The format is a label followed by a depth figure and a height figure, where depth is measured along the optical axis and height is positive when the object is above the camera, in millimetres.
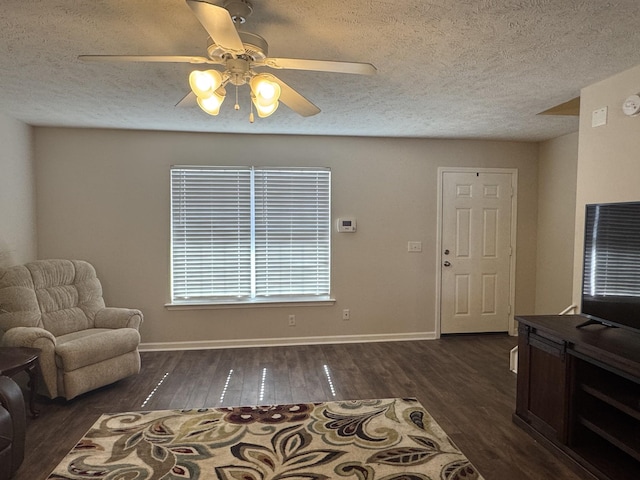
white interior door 4688 -275
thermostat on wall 4496 +29
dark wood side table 2475 -940
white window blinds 4312 -98
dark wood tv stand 1984 -955
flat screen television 2117 -214
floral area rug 2180 -1414
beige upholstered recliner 2904 -884
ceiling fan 1670 +736
